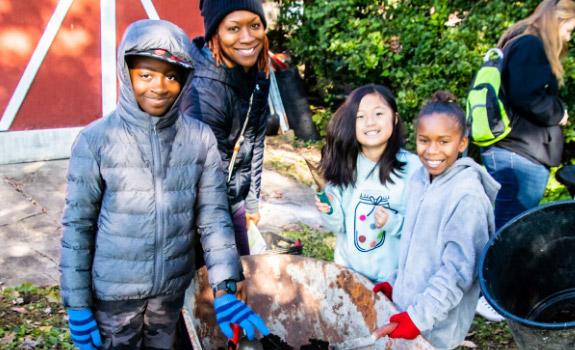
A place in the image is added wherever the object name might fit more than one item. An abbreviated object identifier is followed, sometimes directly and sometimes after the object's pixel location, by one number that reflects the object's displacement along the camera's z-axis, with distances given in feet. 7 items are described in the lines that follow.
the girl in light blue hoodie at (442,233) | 6.53
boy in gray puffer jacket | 6.41
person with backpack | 11.68
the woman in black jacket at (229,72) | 7.97
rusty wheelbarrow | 7.72
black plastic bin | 6.33
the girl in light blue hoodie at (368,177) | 8.66
